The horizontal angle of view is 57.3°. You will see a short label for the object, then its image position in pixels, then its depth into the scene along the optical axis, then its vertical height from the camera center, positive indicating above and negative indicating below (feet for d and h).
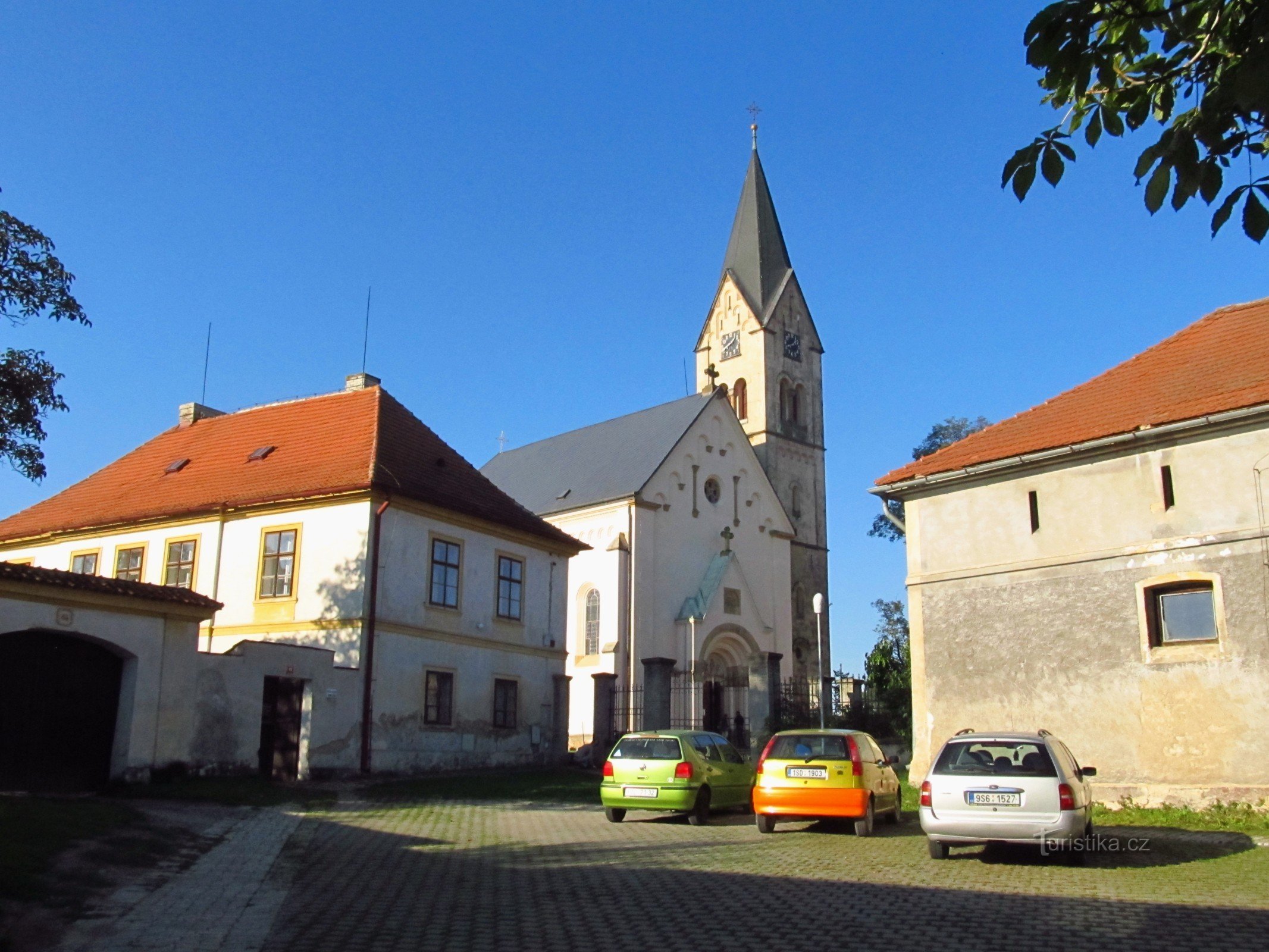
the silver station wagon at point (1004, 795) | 38.58 -1.76
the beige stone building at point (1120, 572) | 53.67 +8.46
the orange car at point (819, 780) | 48.44 -1.65
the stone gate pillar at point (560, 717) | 93.81 +1.59
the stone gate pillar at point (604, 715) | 93.09 +1.78
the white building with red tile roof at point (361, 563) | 79.87 +12.68
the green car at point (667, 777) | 54.85 -1.83
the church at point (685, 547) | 132.98 +23.44
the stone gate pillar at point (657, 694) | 89.40 +3.34
